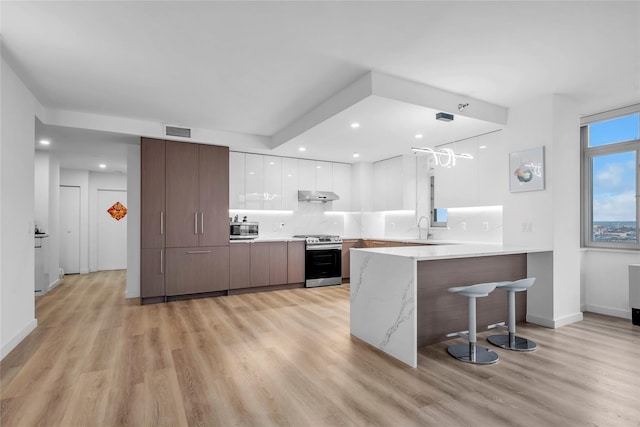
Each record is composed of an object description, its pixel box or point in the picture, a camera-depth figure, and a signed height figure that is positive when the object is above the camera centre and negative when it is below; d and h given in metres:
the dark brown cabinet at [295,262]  5.92 -0.87
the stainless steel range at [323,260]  6.09 -0.87
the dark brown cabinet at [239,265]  5.43 -0.85
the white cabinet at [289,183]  6.34 +0.60
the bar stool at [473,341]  2.77 -1.10
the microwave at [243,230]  5.74 -0.29
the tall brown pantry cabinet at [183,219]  4.88 -0.08
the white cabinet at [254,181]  5.98 +0.61
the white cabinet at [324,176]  6.70 +0.77
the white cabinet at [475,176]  4.42 +0.55
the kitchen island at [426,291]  2.77 -0.73
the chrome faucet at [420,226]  5.90 -0.22
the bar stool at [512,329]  3.04 -1.10
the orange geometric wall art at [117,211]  8.38 +0.08
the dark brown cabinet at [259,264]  5.60 -0.85
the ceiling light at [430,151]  3.52 +0.69
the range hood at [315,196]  6.41 +0.35
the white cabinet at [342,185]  6.92 +0.60
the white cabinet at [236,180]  5.84 +0.60
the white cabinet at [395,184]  6.11 +0.58
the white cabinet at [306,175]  6.51 +0.78
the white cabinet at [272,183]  6.16 +0.58
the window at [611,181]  4.08 +0.42
